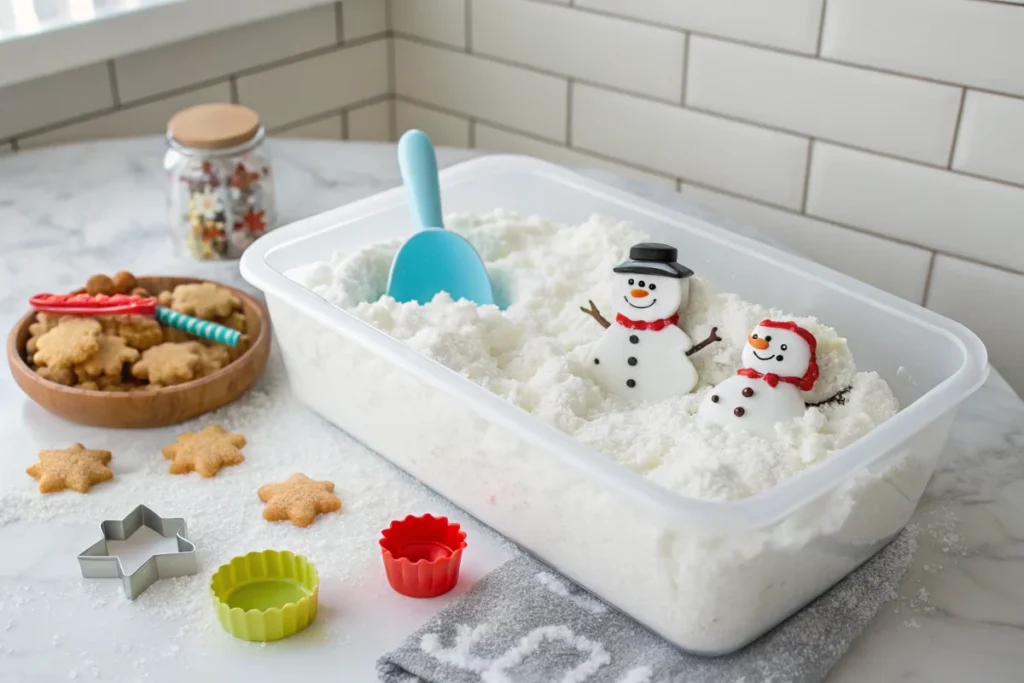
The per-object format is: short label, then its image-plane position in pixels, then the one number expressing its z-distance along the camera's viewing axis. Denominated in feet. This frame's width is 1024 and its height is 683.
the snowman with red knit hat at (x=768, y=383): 2.64
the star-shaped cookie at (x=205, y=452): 2.96
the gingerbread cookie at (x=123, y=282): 3.46
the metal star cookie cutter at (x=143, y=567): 2.54
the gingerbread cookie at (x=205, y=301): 3.38
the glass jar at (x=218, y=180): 3.81
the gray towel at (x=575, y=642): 2.34
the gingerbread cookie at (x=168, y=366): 3.14
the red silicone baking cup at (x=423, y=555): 2.53
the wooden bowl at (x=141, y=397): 3.05
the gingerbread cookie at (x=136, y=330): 3.25
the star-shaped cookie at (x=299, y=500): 2.78
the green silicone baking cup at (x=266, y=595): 2.41
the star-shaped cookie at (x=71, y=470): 2.88
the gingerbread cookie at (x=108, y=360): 3.12
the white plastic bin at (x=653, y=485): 2.26
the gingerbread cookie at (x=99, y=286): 3.41
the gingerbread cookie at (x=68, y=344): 3.10
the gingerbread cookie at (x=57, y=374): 3.11
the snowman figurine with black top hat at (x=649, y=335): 2.89
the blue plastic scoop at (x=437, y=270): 3.26
